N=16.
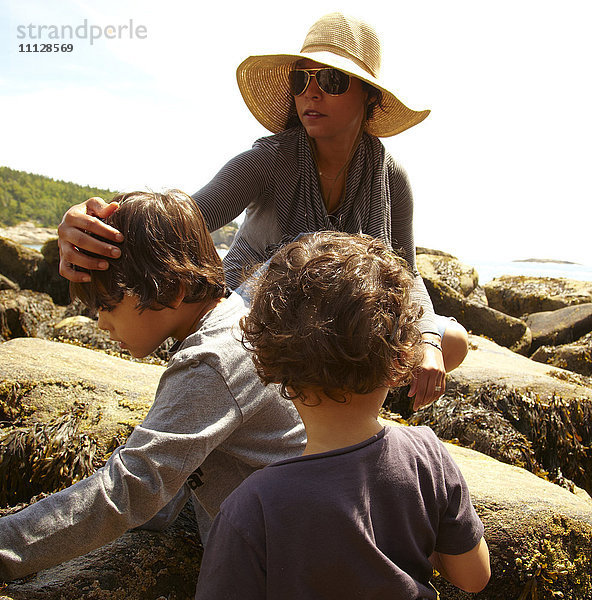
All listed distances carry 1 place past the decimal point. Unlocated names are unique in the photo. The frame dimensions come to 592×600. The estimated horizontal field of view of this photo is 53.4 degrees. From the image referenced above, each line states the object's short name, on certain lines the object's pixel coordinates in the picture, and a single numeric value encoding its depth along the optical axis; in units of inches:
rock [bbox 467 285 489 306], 358.9
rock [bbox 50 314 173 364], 237.9
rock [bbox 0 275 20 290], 335.6
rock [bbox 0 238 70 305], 381.1
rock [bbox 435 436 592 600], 90.8
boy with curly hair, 50.1
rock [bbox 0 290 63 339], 293.1
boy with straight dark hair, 61.2
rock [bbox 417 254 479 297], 333.1
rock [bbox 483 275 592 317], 408.2
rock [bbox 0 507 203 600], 70.8
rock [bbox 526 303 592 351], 331.0
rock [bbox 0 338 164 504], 102.3
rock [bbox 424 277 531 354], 309.6
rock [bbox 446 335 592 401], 178.9
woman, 110.0
